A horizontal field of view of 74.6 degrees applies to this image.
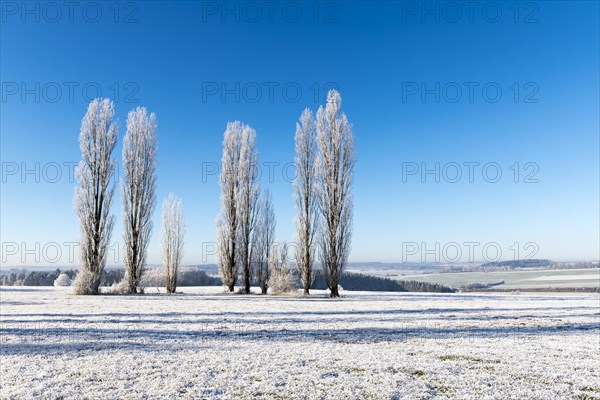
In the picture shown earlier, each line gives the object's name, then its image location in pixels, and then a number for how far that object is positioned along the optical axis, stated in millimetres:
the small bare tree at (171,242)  32406
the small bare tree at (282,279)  25359
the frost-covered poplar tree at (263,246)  30188
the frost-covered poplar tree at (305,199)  26859
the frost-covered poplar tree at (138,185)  28953
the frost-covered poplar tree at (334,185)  25562
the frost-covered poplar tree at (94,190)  26266
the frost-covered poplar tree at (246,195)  30594
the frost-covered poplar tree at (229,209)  30859
